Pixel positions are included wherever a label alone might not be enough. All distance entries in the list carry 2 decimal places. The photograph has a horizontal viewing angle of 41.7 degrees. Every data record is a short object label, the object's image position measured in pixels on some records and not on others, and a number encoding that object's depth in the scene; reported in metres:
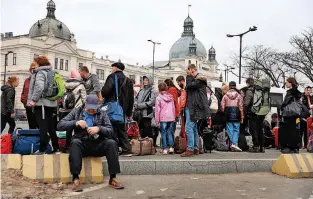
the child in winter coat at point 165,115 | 8.75
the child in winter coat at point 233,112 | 9.48
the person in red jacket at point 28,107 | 7.64
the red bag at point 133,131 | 8.88
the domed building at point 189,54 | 116.38
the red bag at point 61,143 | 7.77
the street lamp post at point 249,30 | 27.32
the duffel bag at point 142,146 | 8.22
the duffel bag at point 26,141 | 6.81
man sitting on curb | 5.94
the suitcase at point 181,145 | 9.05
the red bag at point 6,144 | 6.70
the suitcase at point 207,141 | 9.38
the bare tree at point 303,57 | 32.85
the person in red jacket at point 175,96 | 9.05
